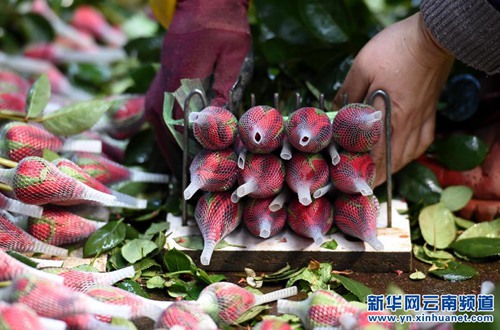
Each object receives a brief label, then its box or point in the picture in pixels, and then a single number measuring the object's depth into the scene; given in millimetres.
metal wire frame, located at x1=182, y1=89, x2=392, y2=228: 1036
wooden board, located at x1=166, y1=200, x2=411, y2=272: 1020
